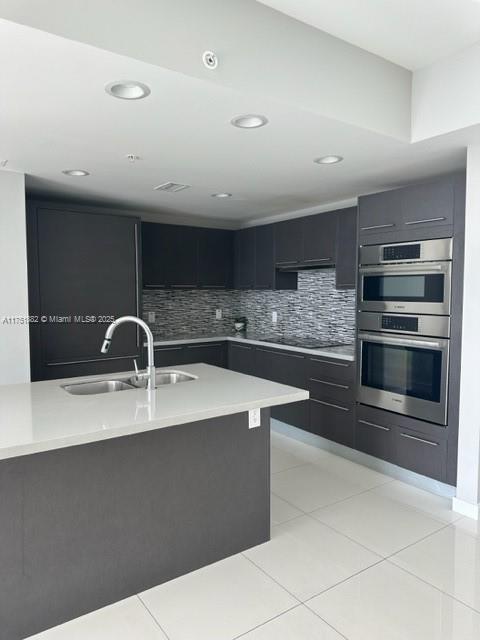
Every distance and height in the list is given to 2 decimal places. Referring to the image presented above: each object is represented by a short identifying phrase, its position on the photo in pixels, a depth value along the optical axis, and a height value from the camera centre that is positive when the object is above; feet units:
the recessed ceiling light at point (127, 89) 6.02 +2.96
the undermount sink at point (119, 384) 8.57 -1.78
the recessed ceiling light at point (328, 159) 9.52 +3.06
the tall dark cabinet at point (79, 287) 12.27 +0.32
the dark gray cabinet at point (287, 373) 13.73 -2.51
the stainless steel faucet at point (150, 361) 7.85 -1.17
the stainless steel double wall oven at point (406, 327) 9.82 -0.71
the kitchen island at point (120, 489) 5.95 -3.04
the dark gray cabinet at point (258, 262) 16.24 +1.37
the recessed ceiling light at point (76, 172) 10.57 +3.08
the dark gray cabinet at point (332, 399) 12.19 -2.95
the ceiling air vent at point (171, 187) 11.94 +3.11
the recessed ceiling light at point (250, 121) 7.21 +2.98
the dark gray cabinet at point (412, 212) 9.56 +2.05
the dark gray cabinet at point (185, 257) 15.75 +1.56
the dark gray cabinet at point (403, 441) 9.99 -3.54
